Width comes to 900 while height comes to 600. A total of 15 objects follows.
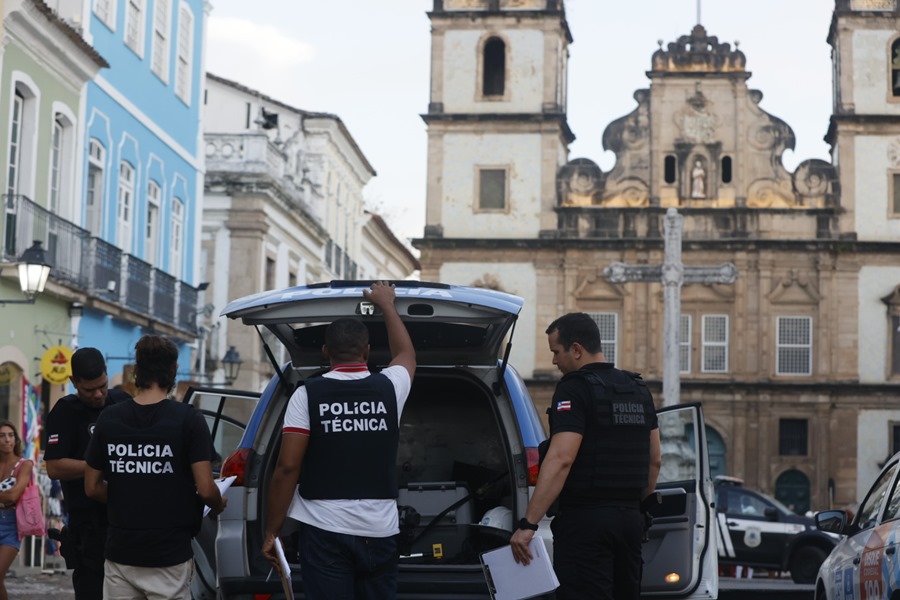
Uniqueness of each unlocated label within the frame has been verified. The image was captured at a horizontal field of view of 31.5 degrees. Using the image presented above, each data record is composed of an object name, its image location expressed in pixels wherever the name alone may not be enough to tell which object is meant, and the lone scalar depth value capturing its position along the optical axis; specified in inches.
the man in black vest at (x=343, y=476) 257.8
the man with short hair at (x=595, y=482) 269.6
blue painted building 948.6
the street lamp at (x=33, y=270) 701.3
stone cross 1120.2
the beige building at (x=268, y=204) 1507.1
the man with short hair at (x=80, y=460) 306.2
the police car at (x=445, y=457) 285.3
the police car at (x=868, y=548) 301.4
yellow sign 754.2
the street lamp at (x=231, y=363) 1146.0
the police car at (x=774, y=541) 892.6
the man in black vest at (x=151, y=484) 267.9
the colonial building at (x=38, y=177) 798.5
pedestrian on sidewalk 403.2
